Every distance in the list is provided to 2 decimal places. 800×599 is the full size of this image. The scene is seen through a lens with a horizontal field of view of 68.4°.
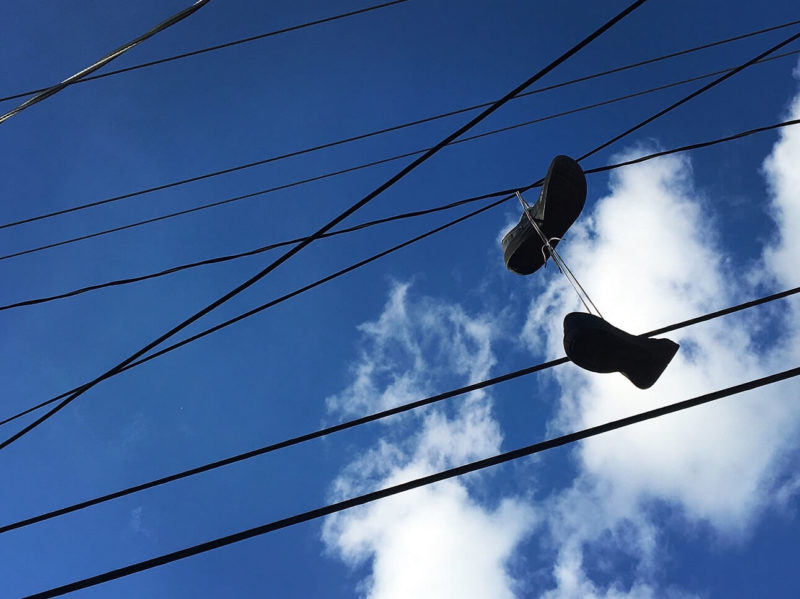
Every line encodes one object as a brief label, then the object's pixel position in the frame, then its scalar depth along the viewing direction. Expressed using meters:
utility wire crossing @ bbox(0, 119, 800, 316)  3.21
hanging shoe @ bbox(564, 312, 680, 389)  2.45
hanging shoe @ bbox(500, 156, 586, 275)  3.11
